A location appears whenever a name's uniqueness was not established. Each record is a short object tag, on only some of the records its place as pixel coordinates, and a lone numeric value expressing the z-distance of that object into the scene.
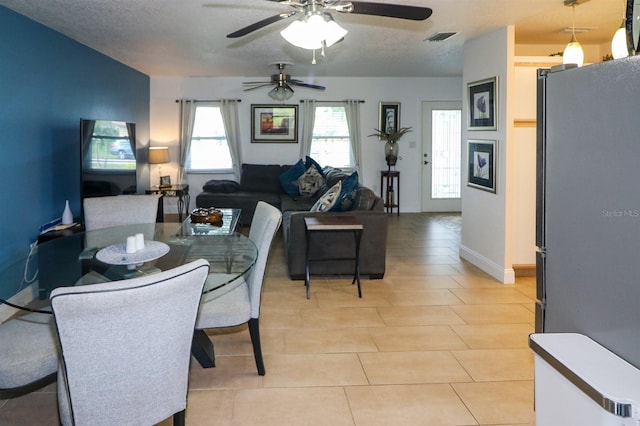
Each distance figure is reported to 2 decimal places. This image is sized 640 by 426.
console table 7.72
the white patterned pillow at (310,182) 7.55
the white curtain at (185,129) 8.52
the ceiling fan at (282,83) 6.46
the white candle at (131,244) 2.64
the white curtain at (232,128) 8.56
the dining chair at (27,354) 2.00
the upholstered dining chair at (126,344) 1.51
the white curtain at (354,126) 8.78
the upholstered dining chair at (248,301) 2.60
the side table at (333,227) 4.26
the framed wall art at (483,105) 4.88
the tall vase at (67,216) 4.67
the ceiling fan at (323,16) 2.53
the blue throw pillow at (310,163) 7.93
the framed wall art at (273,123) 8.71
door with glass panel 9.05
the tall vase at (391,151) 8.67
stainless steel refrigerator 1.38
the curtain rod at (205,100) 8.56
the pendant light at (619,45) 3.02
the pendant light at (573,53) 4.00
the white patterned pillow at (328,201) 4.91
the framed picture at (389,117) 8.86
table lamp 7.84
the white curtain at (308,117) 8.73
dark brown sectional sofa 4.76
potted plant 8.69
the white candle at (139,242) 2.68
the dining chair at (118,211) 3.62
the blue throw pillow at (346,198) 4.90
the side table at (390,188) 8.85
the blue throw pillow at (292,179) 7.88
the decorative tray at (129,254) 2.50
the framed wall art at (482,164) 4.93
